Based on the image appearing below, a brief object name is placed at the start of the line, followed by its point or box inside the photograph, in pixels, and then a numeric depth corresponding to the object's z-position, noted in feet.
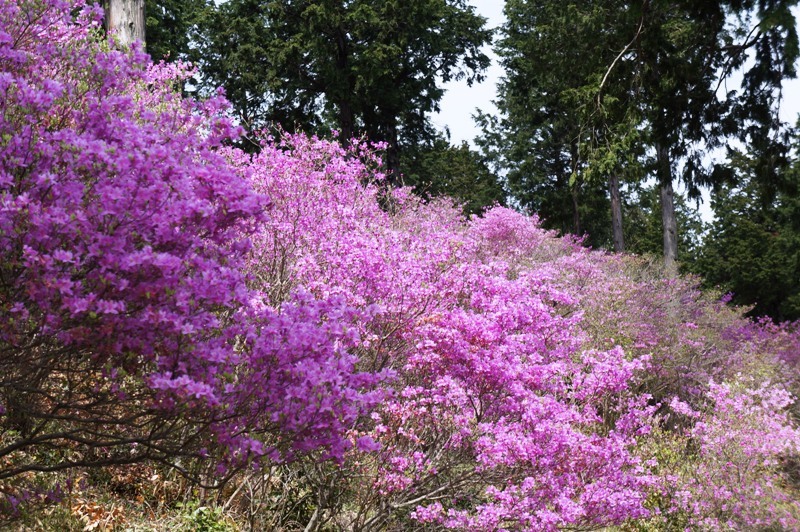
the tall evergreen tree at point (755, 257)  107.04
